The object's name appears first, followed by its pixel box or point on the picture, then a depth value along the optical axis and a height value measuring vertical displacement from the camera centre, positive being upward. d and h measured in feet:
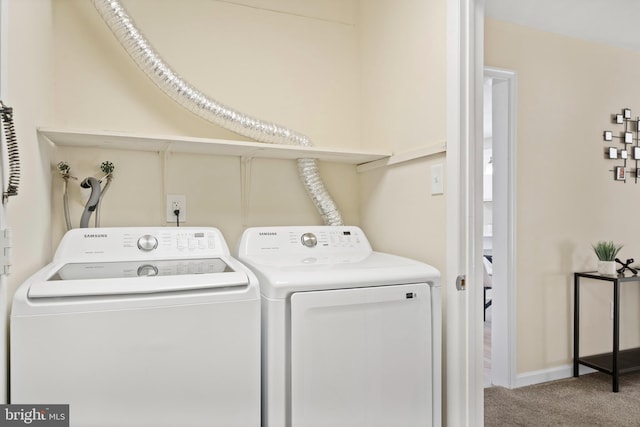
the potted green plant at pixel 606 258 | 9.00 -1.11
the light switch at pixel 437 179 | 5.28 +0.37
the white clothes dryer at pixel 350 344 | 4.35 -1.49
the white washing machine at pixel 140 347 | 3.63 -1.28
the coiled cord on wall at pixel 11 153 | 3.56 +0.50
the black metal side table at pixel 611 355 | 8.49 -3.27
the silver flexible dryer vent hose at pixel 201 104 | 5.85 +1.56
